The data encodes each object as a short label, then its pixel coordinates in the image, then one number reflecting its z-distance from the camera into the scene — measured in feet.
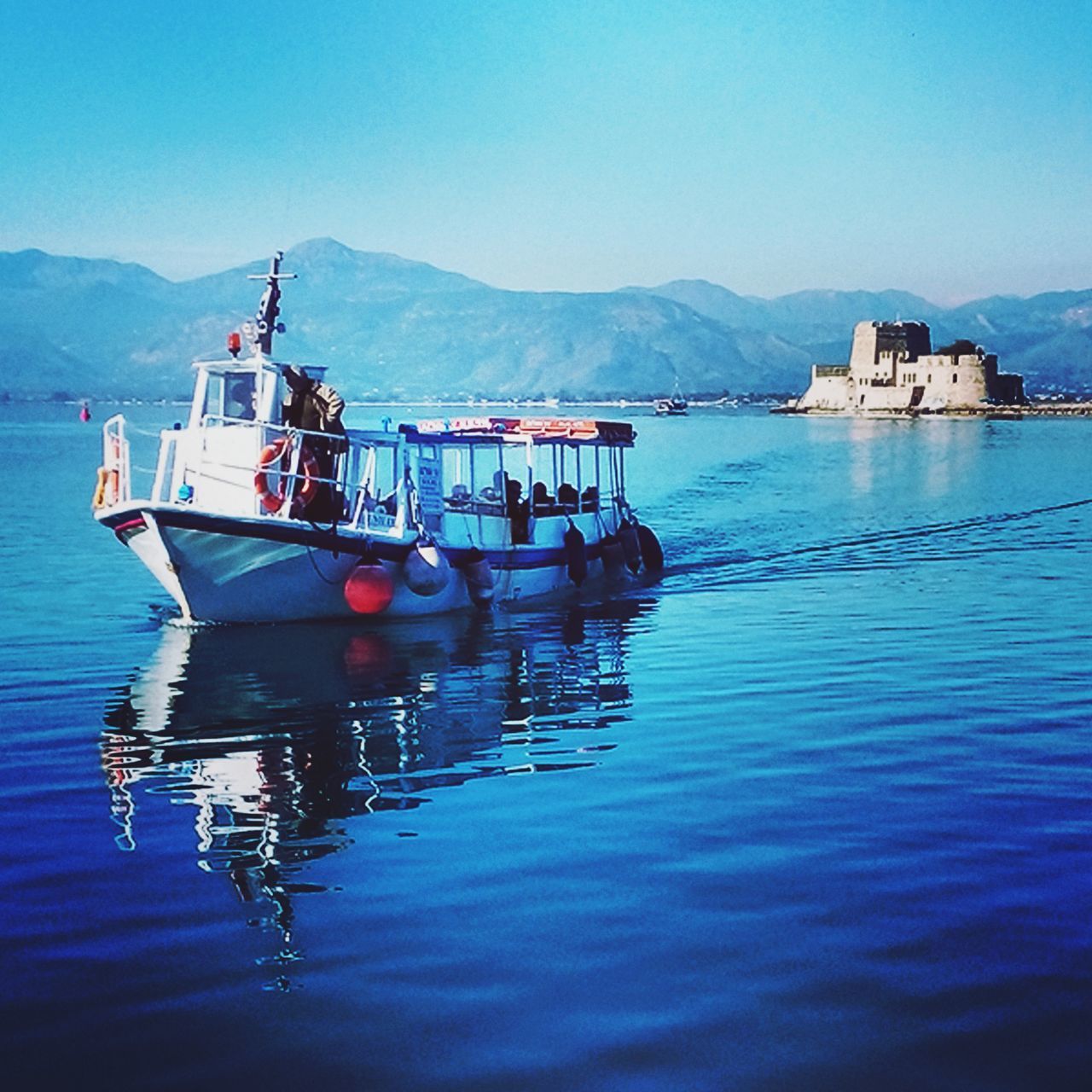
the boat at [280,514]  66.80
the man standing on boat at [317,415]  68.74
